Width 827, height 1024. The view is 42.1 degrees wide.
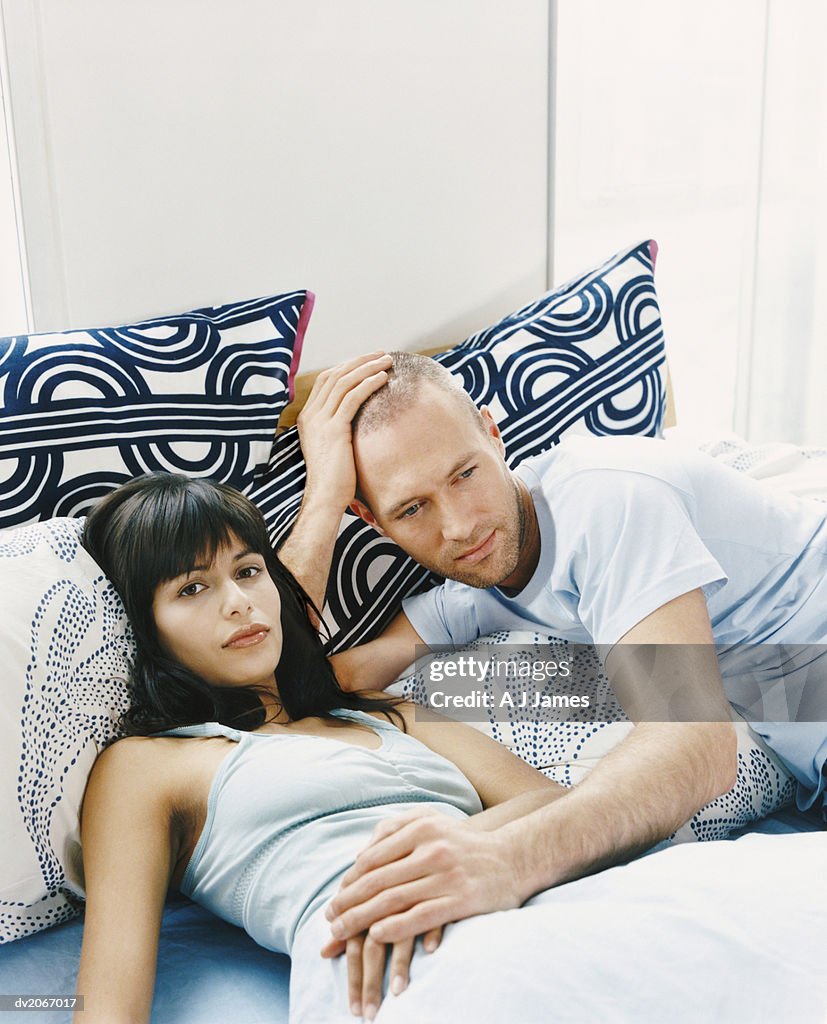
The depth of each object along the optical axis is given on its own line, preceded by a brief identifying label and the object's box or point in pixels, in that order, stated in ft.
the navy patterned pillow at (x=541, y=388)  4.33
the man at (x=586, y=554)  3.29
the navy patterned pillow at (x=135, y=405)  3.73
